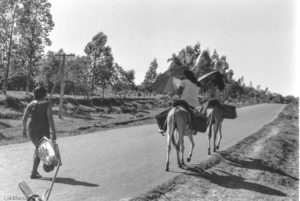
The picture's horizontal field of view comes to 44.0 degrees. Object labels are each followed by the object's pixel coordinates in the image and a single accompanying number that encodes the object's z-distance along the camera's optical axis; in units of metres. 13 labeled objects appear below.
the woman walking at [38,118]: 7.27
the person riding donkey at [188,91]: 9.71
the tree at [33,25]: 32.41
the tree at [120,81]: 72.55
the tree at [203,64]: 57.98
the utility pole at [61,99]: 22.14
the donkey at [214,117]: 12.41
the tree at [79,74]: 45.59
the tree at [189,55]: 63.47
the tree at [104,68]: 57.56
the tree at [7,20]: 30.83
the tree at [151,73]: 81.56
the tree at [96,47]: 57.44
